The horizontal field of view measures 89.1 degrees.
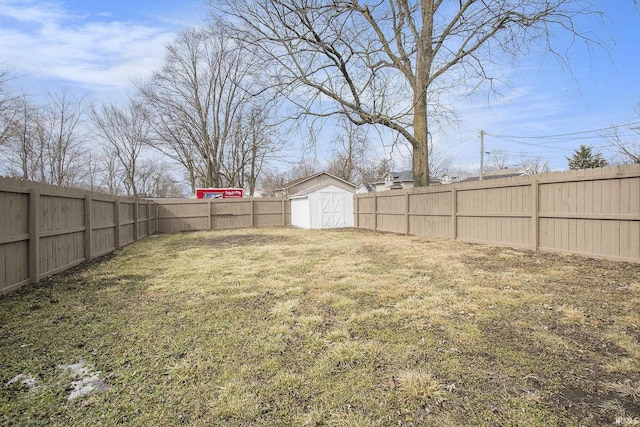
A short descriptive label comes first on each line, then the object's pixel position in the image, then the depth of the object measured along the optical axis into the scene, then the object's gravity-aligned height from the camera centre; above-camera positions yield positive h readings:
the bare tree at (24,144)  15.85 +3.83
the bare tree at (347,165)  33.78 +5.15
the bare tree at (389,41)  8.13 +4.62
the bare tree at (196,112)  22.98 +7.21
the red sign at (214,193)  19.38 +1.00
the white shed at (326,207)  15.75 +0.10
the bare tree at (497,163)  41.41 +6.17
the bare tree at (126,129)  25.78 +6.73
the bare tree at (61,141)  21.38 +4.76
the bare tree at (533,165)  37.00 +5.11
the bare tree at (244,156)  25.02 +4.38
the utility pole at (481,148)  26.25 +4.93
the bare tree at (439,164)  37.88 +5.51
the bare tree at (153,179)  32.77 +3.44
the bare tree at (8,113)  13.40 +4.27
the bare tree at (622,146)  18.84 +3.63
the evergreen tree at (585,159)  25.87 +4.10
